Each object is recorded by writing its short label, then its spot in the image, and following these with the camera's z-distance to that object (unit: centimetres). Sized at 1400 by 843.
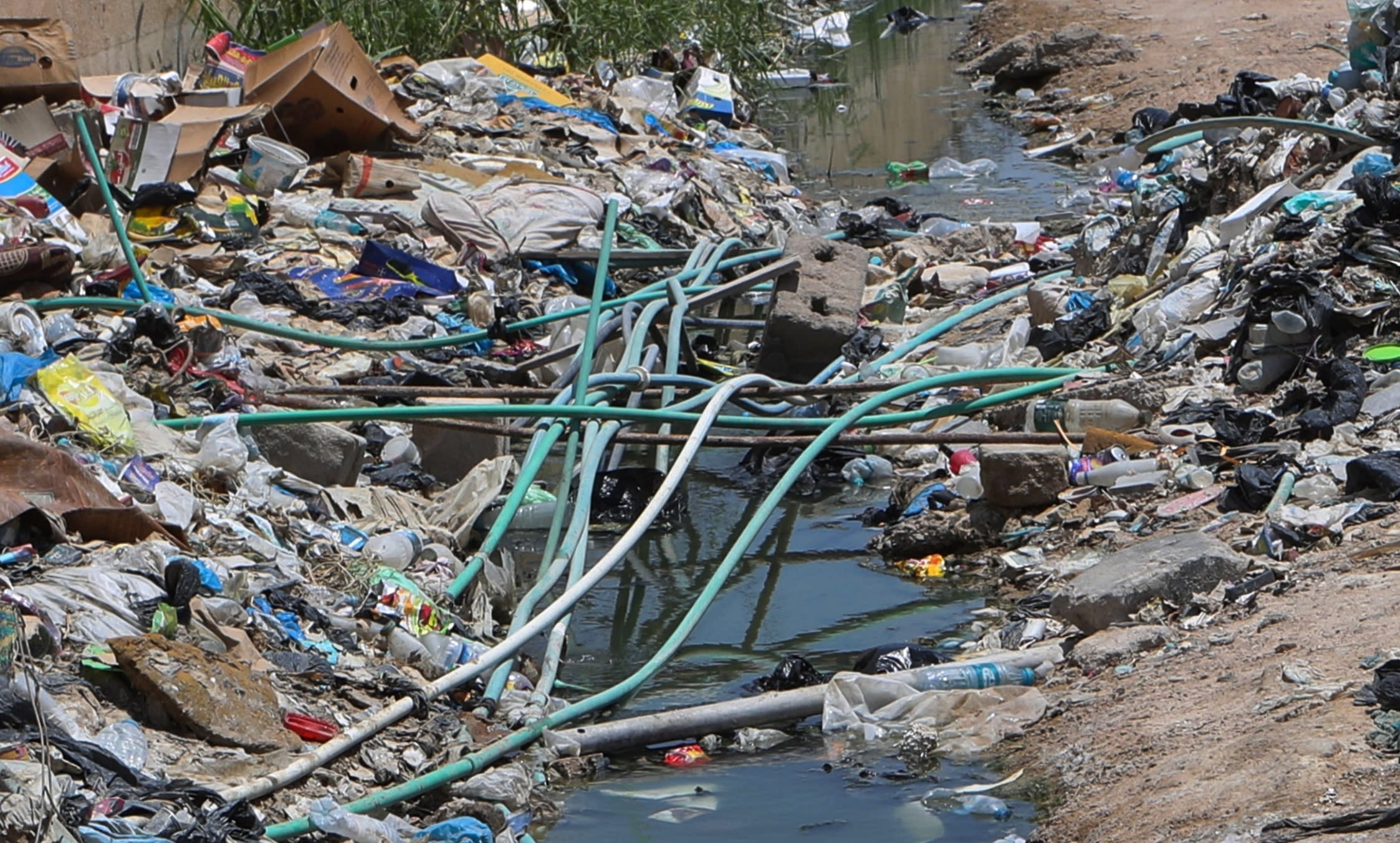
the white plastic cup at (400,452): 1211
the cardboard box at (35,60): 1650
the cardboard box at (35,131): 1545
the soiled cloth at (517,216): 1658
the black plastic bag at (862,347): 1436
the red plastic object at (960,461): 1206
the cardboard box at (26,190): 1466
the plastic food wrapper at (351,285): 1515
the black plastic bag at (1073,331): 1403
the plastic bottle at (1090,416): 1182
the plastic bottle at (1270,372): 1184
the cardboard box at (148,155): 1642
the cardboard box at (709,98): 2397
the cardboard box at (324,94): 1820
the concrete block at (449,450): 1223
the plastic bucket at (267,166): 1756
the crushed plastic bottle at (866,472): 1272
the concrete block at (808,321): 1437
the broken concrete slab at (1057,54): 2911
